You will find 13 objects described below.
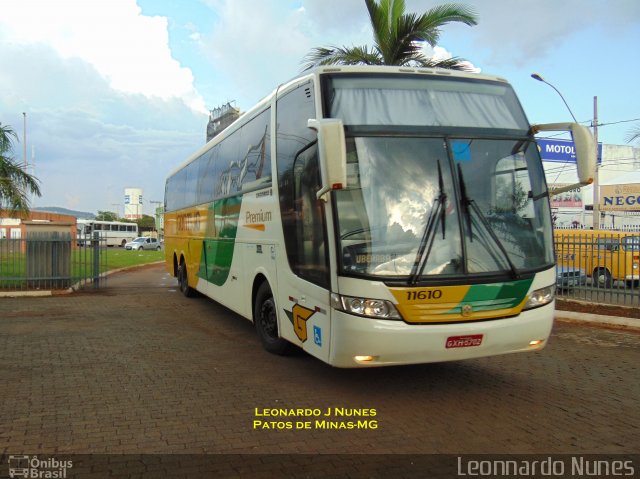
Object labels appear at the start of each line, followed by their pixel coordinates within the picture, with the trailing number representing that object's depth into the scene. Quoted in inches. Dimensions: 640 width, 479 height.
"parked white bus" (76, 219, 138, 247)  2635.3
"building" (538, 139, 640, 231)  1518.2
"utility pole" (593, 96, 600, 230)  986.1
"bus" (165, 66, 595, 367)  195.5
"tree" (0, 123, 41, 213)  614.5
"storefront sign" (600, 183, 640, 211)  1492.4
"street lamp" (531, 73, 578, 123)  824.9
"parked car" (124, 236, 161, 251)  2299.5
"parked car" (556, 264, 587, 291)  488.4
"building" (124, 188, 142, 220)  6626.0
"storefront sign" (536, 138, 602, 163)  893.2
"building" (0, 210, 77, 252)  553.9
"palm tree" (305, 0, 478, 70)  531.2
